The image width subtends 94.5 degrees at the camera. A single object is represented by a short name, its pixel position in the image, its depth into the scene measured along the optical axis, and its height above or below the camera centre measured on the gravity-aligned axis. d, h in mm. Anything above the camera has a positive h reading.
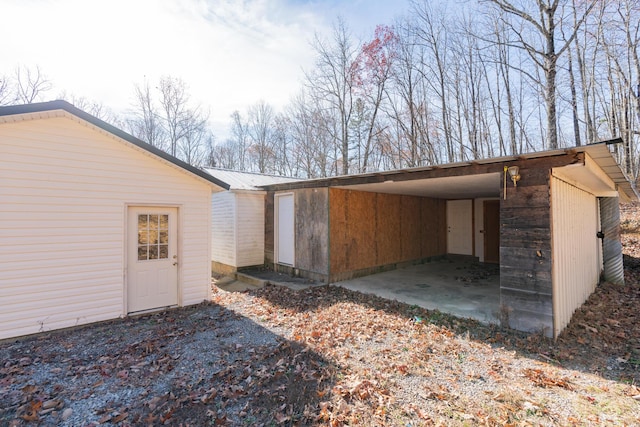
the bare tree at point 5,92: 12720 +5600
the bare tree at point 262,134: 21797 +6344
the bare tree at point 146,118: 18062 +6251
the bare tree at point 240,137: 23152 +6420
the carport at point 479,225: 4047 -192
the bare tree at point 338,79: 15938 +7657
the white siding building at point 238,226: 8484 -228
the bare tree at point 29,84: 13445 +6265
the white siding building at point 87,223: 4137 -60
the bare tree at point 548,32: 9734 +6244
